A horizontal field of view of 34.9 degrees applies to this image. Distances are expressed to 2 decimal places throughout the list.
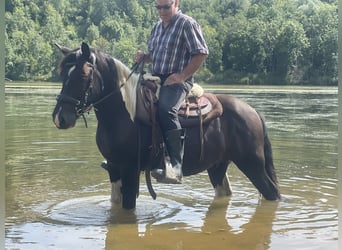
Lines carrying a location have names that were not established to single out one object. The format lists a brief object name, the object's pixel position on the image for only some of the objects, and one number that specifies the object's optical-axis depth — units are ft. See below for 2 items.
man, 20.61
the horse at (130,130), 19.65
